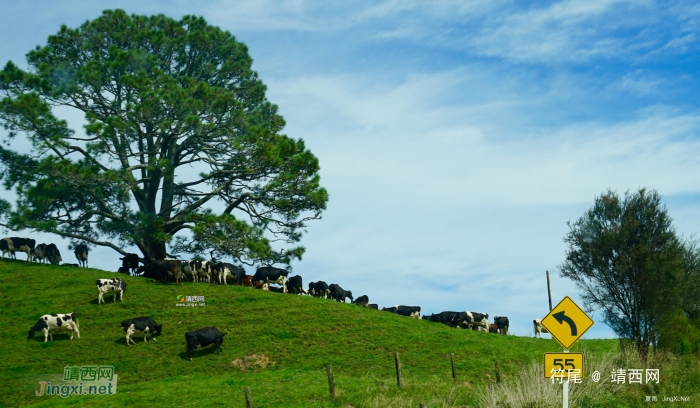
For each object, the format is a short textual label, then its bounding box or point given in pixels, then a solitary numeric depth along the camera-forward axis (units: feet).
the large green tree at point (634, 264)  81.00
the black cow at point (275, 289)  115.24
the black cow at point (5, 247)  112.68
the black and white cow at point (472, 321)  121.80
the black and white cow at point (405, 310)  127.24
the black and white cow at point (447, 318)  121.08
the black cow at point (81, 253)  119.96
